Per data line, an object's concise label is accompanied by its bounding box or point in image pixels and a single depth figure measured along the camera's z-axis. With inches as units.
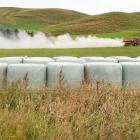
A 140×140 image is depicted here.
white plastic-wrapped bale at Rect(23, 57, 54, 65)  483.8
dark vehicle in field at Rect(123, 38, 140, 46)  1327.6
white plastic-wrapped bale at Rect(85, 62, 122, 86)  433.1
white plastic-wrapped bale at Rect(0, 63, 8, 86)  425.4
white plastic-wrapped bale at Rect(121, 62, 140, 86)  443.8
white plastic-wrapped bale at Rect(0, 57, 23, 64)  500.4
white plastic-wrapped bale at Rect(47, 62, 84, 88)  422.0
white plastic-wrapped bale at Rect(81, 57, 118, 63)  512.3
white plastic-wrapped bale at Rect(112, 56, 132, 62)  527.1
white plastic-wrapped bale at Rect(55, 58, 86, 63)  492.1
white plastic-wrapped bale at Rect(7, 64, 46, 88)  422.9
